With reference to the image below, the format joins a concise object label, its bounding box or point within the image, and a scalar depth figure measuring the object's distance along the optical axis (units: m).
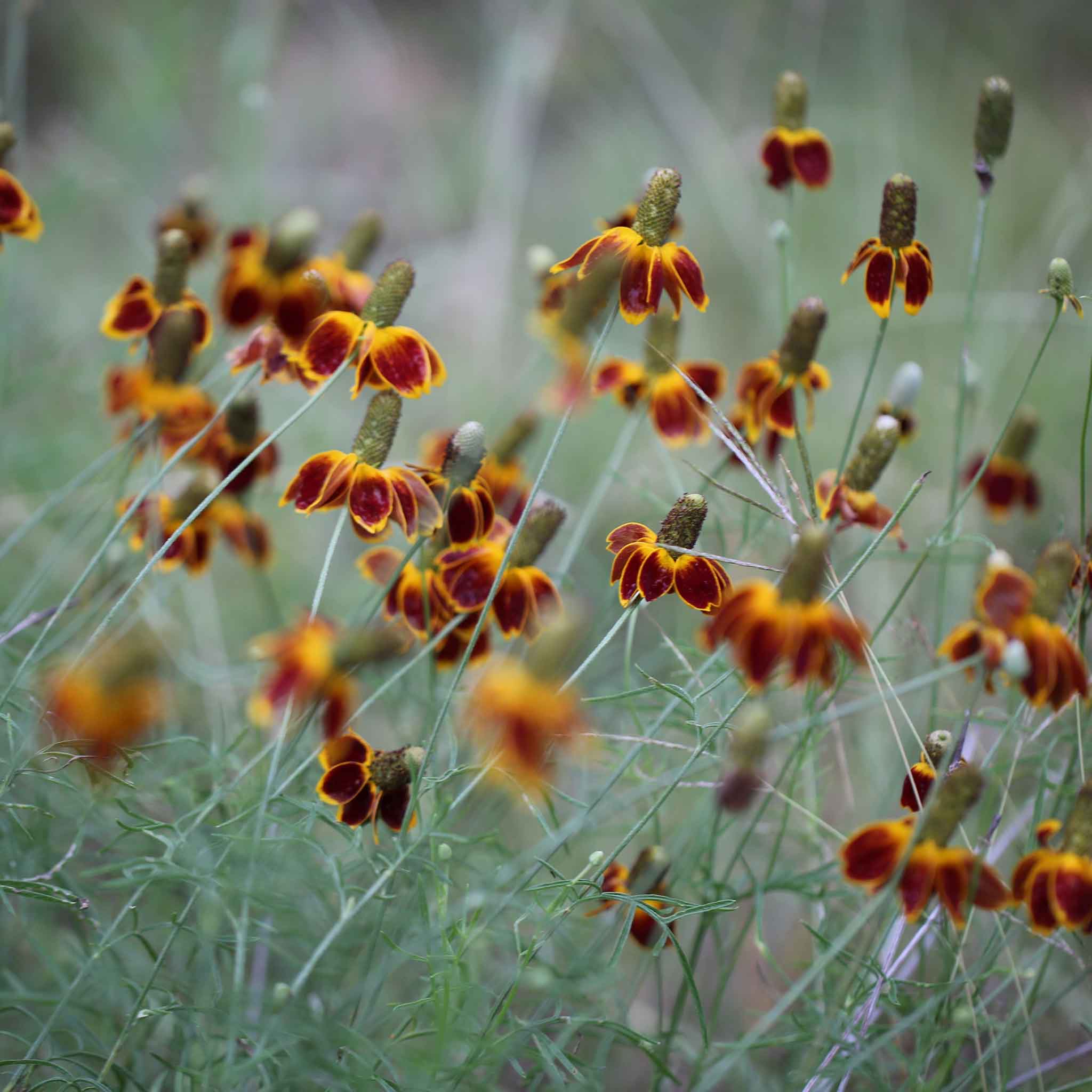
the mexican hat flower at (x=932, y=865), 1.11
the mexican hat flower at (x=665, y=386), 1.24
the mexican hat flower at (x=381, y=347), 1.17
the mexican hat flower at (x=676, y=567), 1.16
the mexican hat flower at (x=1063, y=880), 1.10
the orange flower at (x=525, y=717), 1.11
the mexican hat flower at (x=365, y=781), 1.16
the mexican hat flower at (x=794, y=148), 1.25
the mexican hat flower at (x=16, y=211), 1.19
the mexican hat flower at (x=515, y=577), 1.18
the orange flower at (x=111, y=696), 1.09
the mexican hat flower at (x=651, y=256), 1.16
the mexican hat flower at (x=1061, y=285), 1.17
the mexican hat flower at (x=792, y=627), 1.10
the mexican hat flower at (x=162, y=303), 1.22
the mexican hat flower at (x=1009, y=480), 1.30
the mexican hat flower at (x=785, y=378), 1.21
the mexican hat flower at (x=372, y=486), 1.15
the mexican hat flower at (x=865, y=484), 1.20
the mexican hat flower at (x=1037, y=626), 1.11
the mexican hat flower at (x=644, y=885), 1.18
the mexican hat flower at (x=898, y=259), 1.19
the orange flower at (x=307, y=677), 1.11
